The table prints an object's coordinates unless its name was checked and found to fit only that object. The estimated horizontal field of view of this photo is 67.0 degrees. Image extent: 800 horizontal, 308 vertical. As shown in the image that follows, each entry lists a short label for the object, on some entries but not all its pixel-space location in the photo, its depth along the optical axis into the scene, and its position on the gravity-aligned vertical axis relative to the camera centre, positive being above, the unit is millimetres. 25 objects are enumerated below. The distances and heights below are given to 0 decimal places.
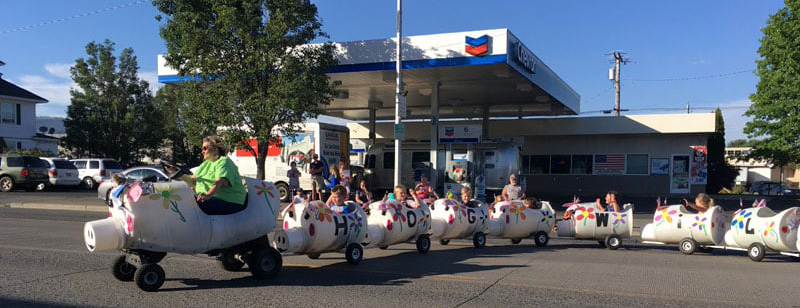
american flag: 34438 -1097
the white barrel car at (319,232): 8133 -1283
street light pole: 18578 +2245
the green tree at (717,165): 39844 -1232
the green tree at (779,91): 23906 +2273
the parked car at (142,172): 22141 -1315
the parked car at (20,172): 26922 -1704
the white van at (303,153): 21641 -500
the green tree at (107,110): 35781 +1525
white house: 38938 +1124
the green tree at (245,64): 17844 +2257
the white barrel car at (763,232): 9688 -1381
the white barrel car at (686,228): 10477 -1456
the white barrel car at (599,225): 11297 -1526
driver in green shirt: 6953 -514
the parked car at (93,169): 30719 -1720
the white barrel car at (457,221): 10852 -1430
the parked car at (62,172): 28262 -1775
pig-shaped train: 6348 -1044
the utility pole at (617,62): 49719 +6815
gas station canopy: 20641 +2601
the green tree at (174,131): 41469 +416
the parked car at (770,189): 43531 -3088
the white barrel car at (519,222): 11453 -1500
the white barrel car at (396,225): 9666 -1368
